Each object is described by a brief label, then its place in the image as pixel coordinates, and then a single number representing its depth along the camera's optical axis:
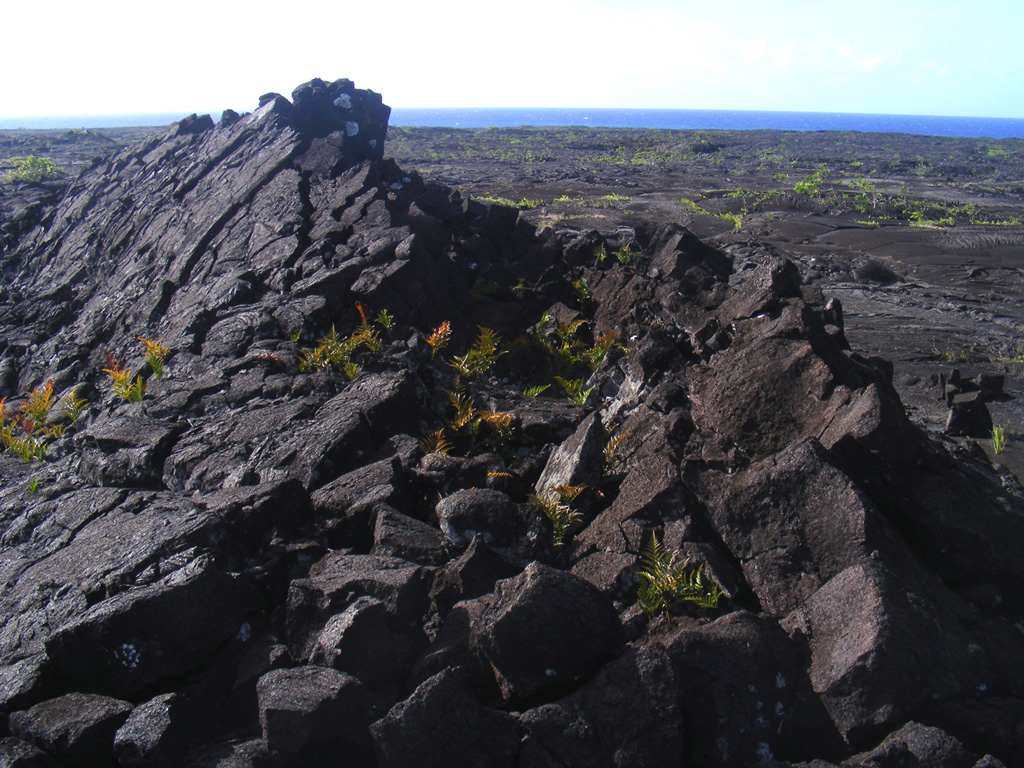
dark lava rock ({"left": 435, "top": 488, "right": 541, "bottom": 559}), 5.94
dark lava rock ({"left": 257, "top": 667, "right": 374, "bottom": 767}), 4.06
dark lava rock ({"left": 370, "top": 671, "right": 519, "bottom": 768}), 3.81
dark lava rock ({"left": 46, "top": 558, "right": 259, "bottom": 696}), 4.65
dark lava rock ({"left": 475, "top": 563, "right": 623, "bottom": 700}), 4.28
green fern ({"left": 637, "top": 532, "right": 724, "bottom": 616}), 4.98
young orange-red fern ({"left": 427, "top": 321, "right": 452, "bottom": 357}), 10.36
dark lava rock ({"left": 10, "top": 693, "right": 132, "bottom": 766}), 4.20
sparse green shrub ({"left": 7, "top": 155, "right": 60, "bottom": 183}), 30.47
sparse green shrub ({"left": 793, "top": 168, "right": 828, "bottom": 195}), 43.81
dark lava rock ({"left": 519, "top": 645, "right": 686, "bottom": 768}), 3.91
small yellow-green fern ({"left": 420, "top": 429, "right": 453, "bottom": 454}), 7.75
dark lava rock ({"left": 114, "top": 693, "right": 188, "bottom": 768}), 4.11
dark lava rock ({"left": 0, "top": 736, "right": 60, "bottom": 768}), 4.11
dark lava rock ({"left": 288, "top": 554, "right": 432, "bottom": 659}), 4.94
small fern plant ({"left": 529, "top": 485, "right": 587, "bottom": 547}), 6.23
